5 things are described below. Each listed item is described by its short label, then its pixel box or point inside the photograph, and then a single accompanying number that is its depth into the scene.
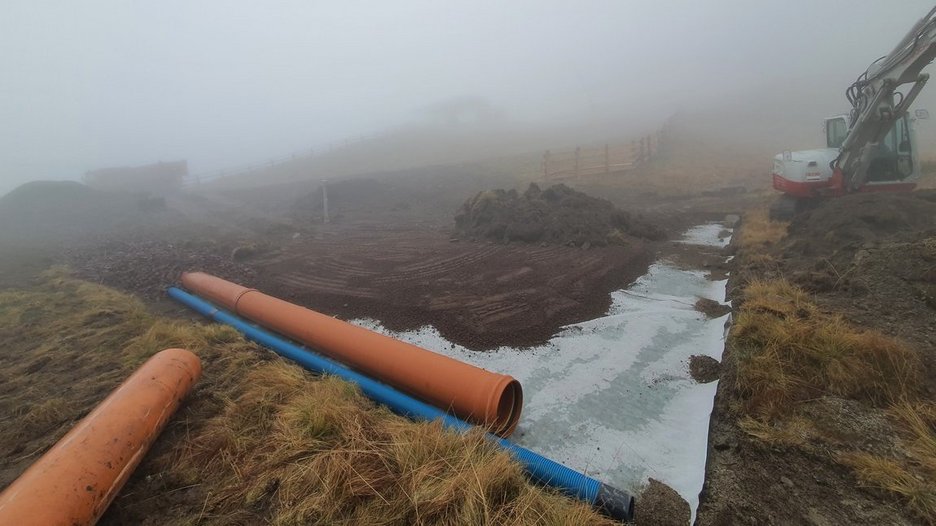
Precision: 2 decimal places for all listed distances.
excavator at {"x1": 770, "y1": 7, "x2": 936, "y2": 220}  9.52
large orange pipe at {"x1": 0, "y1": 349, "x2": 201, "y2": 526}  2.53
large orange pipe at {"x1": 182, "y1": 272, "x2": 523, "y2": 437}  3.88
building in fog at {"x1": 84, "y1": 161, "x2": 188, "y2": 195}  36.88
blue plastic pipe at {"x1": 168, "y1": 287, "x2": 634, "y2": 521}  2.87
